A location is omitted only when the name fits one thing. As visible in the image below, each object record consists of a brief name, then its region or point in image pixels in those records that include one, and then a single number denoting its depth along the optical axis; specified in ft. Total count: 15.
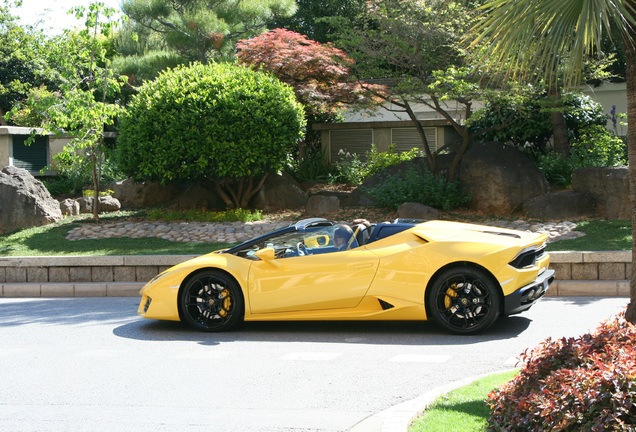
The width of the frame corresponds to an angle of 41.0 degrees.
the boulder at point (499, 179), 55.36
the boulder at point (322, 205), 58.69
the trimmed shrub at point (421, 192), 55.93
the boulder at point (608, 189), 50.93
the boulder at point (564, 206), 52.60
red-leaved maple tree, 60.64
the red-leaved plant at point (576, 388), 13.16
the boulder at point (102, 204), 63.67
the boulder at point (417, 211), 53.26
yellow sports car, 29.14
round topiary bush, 56.65
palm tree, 17.11
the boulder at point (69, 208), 61.82
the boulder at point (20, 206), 57.31
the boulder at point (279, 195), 62.08
